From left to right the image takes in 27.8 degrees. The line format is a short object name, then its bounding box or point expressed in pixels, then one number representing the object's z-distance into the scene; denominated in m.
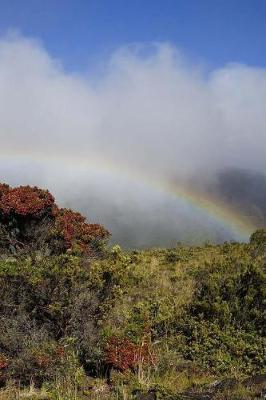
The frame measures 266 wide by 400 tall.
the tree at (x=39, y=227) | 15.39
